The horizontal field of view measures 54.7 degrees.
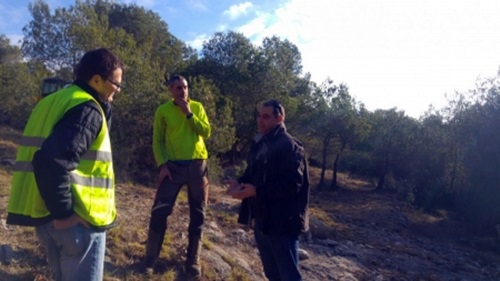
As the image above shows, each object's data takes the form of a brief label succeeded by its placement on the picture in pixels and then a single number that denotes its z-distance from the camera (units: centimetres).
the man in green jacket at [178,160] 467
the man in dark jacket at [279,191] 376
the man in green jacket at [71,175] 222
